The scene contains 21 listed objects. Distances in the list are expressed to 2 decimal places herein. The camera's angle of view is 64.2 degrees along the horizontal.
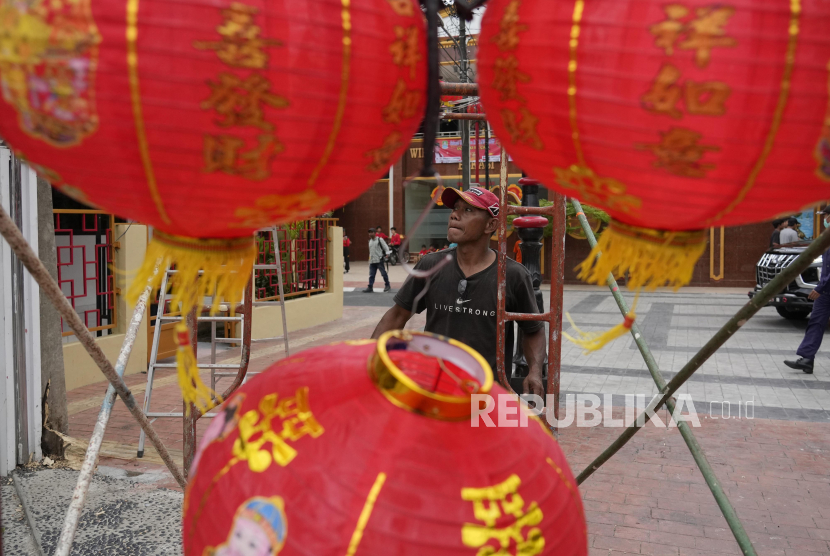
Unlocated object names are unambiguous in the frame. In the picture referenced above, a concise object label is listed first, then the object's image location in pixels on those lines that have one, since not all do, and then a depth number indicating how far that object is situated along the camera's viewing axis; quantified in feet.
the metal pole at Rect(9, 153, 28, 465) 13.51
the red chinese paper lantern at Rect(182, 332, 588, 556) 3.04
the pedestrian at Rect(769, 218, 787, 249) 41.31
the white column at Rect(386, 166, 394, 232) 84.33
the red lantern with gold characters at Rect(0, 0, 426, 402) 2.88
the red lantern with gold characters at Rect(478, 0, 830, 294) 2.91
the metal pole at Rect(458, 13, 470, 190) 33.84
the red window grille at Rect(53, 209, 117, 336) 22.30
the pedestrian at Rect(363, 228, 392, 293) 52.90
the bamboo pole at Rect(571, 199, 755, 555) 6.13
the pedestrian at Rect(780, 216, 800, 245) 40.11
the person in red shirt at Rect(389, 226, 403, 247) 70.05
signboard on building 75.22
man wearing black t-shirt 10.98
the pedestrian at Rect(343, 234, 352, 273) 66.78
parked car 32.48
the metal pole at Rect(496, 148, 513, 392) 10.63
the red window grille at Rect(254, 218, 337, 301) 31.35
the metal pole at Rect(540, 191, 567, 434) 10.75
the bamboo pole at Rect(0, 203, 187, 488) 4.38
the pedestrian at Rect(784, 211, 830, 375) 23.13
